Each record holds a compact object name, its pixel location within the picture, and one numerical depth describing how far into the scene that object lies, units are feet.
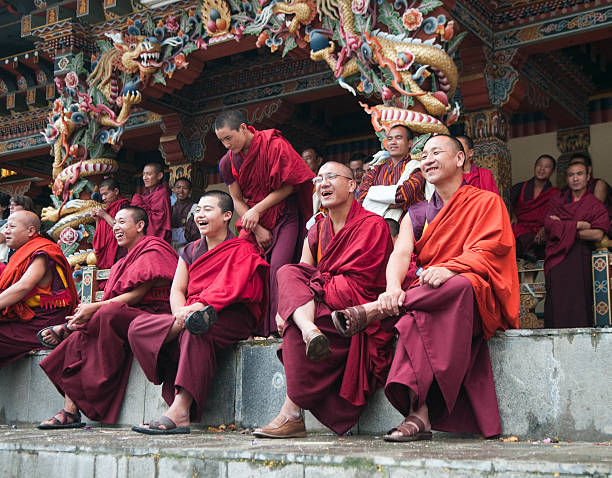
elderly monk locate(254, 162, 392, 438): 11.75
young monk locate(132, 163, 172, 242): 28.30
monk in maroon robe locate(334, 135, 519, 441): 10.77
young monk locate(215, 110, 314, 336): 16.43
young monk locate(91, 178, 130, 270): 25.57
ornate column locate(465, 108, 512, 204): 25.79
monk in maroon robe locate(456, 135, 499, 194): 18.37
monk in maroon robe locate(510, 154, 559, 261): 24.67
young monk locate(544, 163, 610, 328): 21.27
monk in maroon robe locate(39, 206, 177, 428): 15.14
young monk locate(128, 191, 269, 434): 13.25
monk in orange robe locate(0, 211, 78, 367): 17.92
